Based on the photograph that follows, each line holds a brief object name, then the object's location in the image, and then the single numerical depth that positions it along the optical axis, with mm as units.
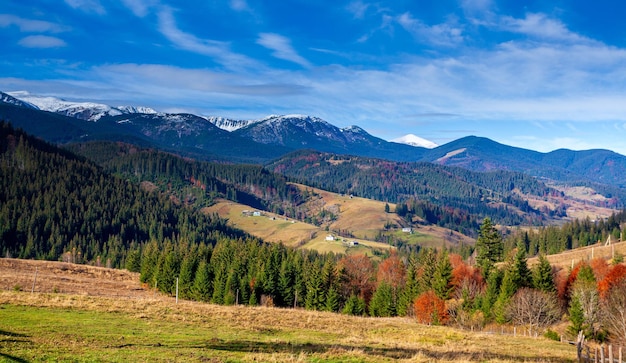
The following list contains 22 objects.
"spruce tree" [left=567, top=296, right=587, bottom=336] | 68438
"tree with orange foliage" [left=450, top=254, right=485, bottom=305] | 91188
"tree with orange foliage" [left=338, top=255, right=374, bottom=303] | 118494
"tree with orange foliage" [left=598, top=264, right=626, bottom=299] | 80900
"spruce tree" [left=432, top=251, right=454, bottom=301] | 97062
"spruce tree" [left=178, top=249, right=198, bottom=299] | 100750
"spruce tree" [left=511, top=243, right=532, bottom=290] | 89938
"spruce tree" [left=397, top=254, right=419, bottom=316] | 101500
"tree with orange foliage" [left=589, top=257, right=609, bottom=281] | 99106
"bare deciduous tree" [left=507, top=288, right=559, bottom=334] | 76438
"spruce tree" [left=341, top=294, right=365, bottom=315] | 98088
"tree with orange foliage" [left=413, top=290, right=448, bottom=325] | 90188
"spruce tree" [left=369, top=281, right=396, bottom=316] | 101688
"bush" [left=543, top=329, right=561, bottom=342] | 63656
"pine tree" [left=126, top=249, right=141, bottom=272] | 138112
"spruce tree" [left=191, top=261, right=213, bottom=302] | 97688
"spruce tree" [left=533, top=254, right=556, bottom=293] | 88375
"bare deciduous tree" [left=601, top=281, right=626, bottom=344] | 58841
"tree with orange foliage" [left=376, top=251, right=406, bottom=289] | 123538
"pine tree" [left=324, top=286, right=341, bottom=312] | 101438
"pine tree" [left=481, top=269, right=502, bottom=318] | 85125
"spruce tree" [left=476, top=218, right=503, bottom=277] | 116125
